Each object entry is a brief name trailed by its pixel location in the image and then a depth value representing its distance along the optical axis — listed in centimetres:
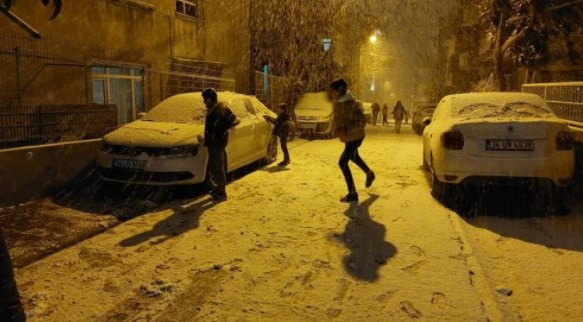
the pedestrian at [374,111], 2966
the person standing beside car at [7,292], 236
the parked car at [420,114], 2227
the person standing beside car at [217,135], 680
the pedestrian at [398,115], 2328
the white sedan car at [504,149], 597
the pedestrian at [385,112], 3081
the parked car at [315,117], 1717
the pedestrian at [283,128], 1043
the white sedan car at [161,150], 675
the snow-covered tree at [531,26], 1481
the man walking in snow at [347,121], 679
